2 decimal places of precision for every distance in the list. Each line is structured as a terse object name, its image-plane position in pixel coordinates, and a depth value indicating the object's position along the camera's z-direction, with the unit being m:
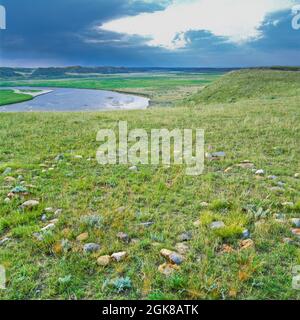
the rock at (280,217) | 5.65
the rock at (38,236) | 5.06
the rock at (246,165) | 8.77
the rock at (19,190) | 6.91
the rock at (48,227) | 5.34
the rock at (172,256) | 4.49
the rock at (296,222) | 5.52
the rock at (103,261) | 4.50
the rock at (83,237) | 5.11
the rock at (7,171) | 8.23
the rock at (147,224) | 5.55
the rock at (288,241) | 4.99
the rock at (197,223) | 5.53
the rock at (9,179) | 7.73
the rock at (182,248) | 4.75
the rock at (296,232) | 5.24
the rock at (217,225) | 5.36
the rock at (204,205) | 6.34
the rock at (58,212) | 5.96
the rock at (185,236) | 5.11
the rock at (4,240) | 5.07
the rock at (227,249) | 4.74
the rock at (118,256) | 4.60
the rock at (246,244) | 4.81
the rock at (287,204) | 6.21
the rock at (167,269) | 4.26
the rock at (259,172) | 8.20
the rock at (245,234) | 5.16
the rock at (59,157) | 9.66
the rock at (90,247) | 4.81
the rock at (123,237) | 5.15
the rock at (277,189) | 7.04
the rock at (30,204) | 6.17
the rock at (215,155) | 9.69
